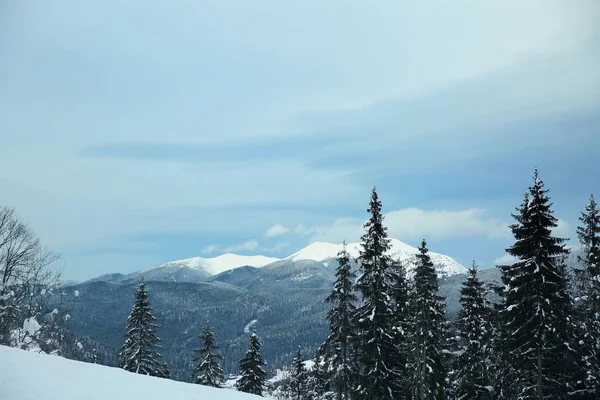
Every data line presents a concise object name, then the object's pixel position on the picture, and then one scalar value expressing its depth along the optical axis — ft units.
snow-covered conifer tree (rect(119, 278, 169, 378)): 137.39
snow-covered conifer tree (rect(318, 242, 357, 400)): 111.34
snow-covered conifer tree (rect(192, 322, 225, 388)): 152.25
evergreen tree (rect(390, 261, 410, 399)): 106.42
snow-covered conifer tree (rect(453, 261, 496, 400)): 113.91
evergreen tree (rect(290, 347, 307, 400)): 192.47
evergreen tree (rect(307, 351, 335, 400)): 153.87
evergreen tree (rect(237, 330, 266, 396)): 151.53
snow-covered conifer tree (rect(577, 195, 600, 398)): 96.05
